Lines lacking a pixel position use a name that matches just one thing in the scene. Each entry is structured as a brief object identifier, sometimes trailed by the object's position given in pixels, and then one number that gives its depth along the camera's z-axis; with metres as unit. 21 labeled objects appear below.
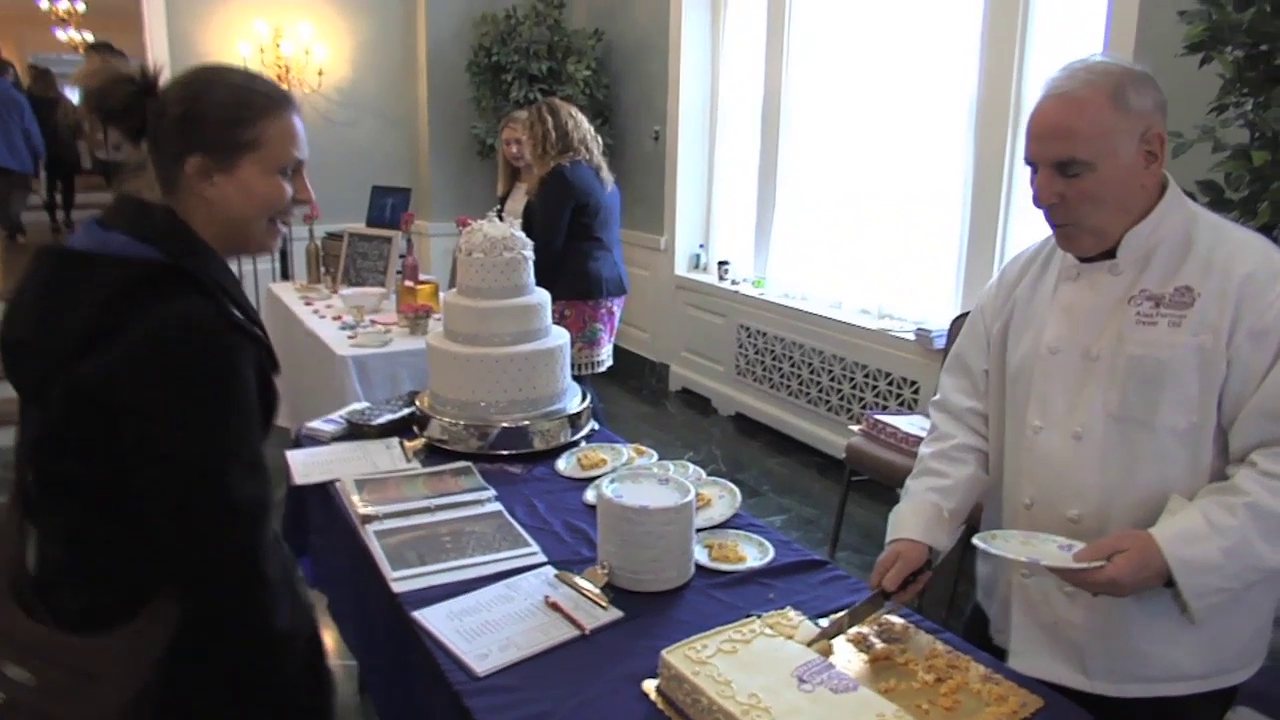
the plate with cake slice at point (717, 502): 1.59
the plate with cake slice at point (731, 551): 1.43
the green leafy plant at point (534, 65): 5.11
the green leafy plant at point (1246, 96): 1.70
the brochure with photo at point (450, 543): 1.43
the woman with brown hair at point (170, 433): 0.85
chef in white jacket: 1.09
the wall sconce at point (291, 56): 5.18
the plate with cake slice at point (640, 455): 1.85
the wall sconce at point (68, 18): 8.02
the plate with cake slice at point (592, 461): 1.80
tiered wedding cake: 1.89
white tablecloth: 2.75
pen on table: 1.25
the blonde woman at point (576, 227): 3.15
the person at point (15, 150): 4.79
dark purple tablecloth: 1.12
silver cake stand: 1.86
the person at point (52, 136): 6.18
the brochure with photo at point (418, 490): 1.63
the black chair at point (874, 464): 2.67
